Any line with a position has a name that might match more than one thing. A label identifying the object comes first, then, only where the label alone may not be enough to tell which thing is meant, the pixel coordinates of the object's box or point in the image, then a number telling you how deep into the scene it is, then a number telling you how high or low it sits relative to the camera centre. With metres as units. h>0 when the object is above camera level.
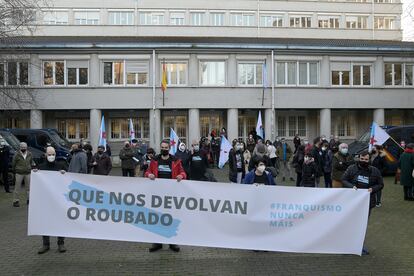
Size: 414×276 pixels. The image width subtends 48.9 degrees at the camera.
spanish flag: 28.45 +3.83
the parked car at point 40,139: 22.41 +0.20
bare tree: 16.53 +4.50
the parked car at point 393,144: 20.41 -0.14
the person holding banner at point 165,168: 8.23 -0.47
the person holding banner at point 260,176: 8.16 -0.62
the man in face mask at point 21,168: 13.20 -0.72
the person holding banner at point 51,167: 8.05 -0.44
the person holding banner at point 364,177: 8.06 -0.64
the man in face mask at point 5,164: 15.99 -0.73
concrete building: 29.98 +3.77
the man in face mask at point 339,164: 11.52 -0.58
